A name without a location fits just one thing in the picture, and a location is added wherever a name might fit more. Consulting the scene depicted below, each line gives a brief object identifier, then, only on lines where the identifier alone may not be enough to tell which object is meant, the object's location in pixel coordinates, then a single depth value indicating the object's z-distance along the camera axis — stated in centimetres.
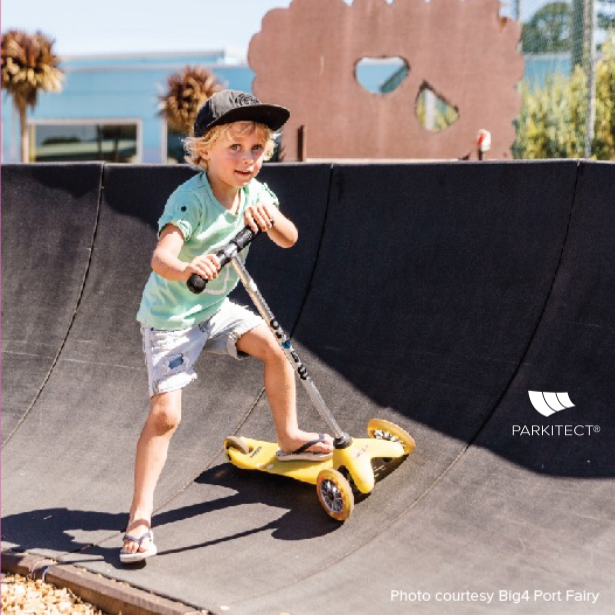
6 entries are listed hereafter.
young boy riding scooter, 402
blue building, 4581
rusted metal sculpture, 1549
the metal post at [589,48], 2117
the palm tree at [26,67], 3709
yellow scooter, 408
